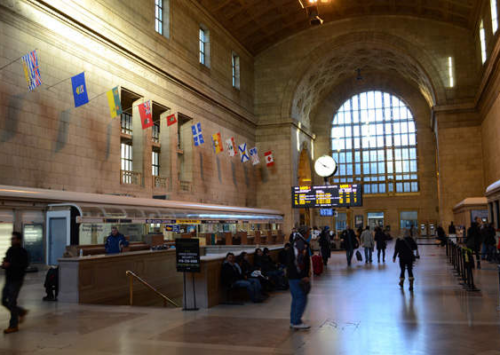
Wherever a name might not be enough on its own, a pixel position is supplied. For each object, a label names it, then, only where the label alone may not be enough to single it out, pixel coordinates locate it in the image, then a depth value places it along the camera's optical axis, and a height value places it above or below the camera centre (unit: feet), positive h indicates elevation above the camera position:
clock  94.79 +10.57
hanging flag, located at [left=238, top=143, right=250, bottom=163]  101.86 +14.73
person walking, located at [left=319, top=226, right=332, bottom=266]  55.42 -3.38
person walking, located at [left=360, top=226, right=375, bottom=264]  57.11 -3.07
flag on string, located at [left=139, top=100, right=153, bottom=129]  67.53 +15.42
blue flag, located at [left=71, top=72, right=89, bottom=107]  54.39 +15.54
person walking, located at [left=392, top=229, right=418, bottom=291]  34.76 -2.59
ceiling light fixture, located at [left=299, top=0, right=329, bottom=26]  66.59 +29.22
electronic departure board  78.38 +3.78
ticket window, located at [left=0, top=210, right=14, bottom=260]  44.86 -0.44
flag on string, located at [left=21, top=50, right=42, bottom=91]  48.37 +16.04
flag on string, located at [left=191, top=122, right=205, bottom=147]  83.41 +15.34
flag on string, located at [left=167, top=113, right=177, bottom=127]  75.75 +16.52
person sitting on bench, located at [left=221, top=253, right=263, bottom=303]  30.48 -4.11
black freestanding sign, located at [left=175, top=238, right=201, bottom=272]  28.81 -2.29
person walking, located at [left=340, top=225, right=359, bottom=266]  55.57 -3.06
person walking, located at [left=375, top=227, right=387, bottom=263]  59.88 -2.85
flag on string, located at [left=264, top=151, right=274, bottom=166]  112.88 +14.80
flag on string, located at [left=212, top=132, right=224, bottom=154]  92.38 +15.45
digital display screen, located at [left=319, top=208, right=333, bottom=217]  88.74 +1.14
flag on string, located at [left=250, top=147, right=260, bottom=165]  105.17 +14.55
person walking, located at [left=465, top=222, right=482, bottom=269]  51.34 -2.62
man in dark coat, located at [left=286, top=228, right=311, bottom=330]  22.35 -2.86
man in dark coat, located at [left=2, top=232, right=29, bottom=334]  23.57 -2.56
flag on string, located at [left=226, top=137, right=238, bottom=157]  95.91 +15.16
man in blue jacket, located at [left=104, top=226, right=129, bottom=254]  43.83 -2.02
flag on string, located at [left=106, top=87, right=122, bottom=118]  59.88 +15.53
